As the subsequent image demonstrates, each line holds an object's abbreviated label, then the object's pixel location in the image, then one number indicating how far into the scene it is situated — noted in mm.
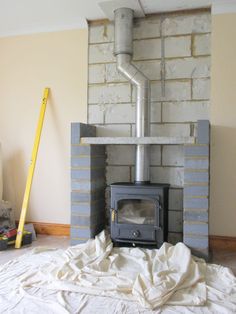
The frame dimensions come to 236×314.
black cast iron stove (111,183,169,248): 2697
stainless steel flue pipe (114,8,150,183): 2877
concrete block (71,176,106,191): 2873
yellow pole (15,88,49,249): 3030
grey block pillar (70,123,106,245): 2871
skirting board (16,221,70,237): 3344
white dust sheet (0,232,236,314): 1808
